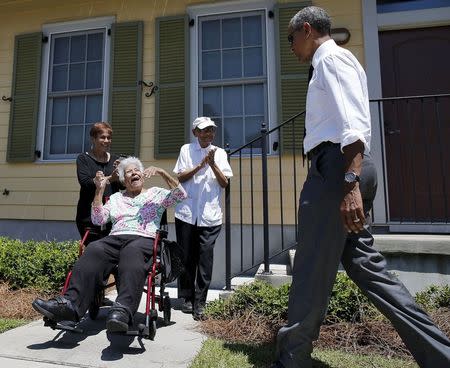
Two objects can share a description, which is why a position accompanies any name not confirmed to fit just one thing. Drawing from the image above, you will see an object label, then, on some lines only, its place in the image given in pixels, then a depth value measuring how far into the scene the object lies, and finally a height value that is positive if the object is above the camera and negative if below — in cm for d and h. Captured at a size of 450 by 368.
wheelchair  232 -33
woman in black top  305 +46
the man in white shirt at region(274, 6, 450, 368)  164 +7
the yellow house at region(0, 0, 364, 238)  482 +195
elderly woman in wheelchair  227 -11
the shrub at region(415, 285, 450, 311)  268 -46
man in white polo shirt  314 +16
